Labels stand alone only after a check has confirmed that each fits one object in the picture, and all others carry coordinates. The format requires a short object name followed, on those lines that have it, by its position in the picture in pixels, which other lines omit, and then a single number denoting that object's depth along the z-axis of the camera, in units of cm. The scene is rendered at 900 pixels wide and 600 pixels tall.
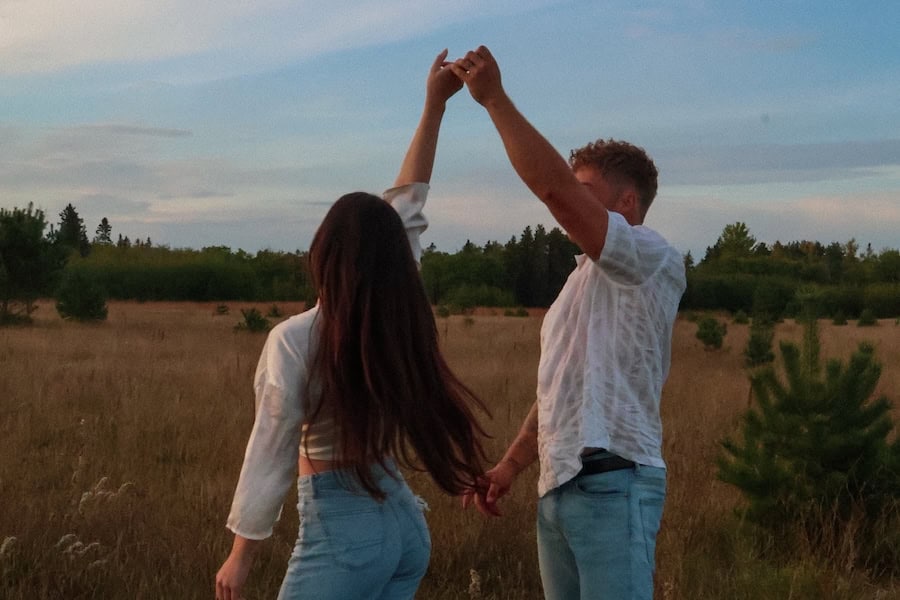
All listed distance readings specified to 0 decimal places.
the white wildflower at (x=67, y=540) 419
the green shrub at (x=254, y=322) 2184
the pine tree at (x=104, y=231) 8308
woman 209
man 214
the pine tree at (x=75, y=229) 7131
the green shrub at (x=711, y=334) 1822
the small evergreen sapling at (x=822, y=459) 518
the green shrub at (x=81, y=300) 2484
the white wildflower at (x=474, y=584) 420
